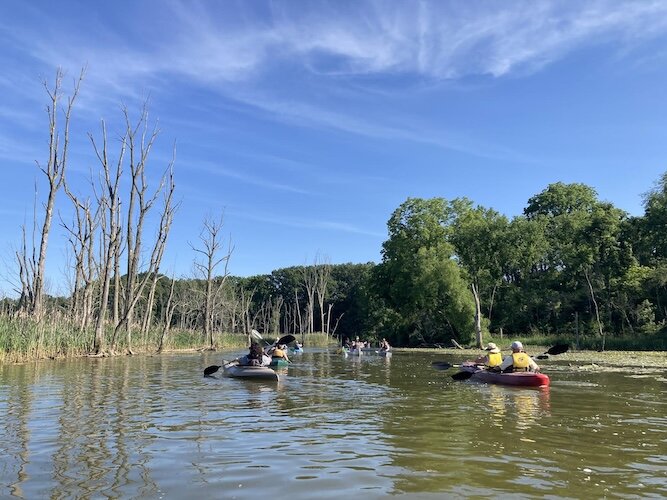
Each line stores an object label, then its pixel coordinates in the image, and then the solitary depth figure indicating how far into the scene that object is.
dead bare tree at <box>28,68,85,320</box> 24.20
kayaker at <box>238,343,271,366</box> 16.78
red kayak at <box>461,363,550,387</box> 13.73
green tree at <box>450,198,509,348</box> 45.72
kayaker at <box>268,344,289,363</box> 21.34
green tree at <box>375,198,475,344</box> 42.88
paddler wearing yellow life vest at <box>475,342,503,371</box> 15.90
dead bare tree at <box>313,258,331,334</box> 61.47
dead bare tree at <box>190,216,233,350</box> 38.16
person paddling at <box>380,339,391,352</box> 32.67
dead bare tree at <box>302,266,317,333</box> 61.84
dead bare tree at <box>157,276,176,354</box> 30.85
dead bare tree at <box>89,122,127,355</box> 27.00
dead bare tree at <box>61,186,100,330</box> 30.07
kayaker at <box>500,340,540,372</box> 14.77
